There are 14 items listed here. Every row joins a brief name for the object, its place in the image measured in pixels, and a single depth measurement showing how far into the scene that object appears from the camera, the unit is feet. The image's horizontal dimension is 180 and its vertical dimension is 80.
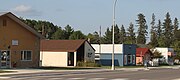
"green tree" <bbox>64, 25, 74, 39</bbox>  452.76
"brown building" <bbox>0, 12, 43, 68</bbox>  161.58
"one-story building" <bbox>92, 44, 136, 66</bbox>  235.83
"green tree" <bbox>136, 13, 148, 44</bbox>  512.63
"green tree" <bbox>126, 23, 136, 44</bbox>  526.66
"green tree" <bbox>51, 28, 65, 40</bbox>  437.71
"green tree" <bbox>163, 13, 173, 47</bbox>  521.65
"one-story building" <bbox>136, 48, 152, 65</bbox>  266.16
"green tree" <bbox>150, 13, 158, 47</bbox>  456.04
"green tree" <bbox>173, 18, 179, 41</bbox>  523.29
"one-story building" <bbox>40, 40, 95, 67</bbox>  210.59
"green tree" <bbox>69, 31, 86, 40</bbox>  419.95
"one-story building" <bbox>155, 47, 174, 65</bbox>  313.07
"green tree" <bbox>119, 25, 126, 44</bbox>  515.26
